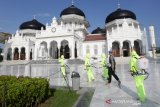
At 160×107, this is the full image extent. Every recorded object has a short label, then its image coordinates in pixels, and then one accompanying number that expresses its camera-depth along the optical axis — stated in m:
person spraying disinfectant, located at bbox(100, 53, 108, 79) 7.35
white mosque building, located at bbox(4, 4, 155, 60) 21.09
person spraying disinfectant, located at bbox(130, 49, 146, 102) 3.51
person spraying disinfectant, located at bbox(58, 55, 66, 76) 7.95
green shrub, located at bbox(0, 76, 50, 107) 3.38
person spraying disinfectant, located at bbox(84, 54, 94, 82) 6.90
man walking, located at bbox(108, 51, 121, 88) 5.38
